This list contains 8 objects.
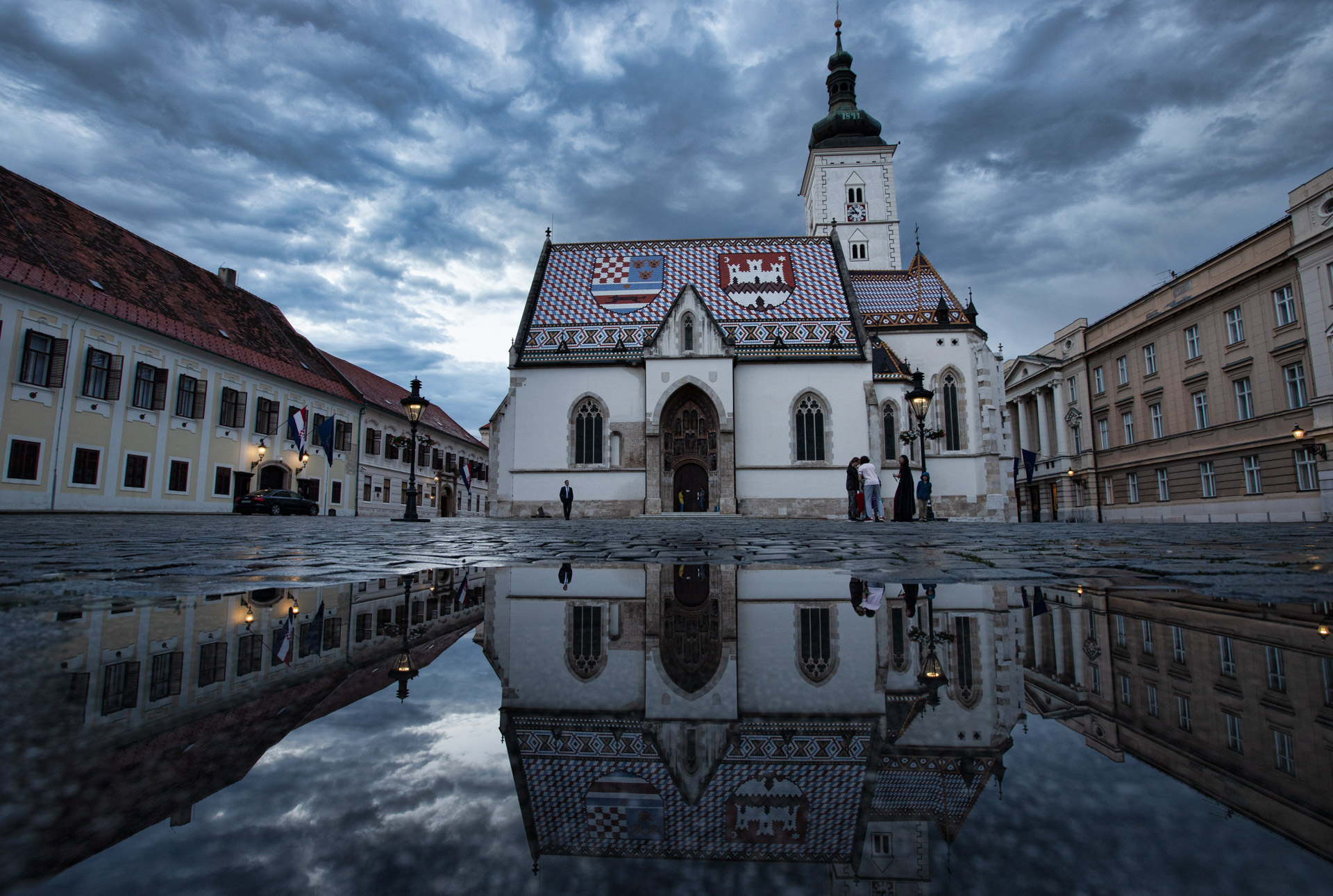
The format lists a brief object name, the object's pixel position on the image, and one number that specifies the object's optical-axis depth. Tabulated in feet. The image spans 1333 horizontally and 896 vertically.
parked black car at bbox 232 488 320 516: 85.56
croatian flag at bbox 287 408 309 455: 93.91
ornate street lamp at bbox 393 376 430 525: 66.64
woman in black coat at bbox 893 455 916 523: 59.32
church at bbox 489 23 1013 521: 88.17
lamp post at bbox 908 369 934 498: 62.80
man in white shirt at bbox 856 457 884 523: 59.82
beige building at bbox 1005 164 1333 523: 85.15
